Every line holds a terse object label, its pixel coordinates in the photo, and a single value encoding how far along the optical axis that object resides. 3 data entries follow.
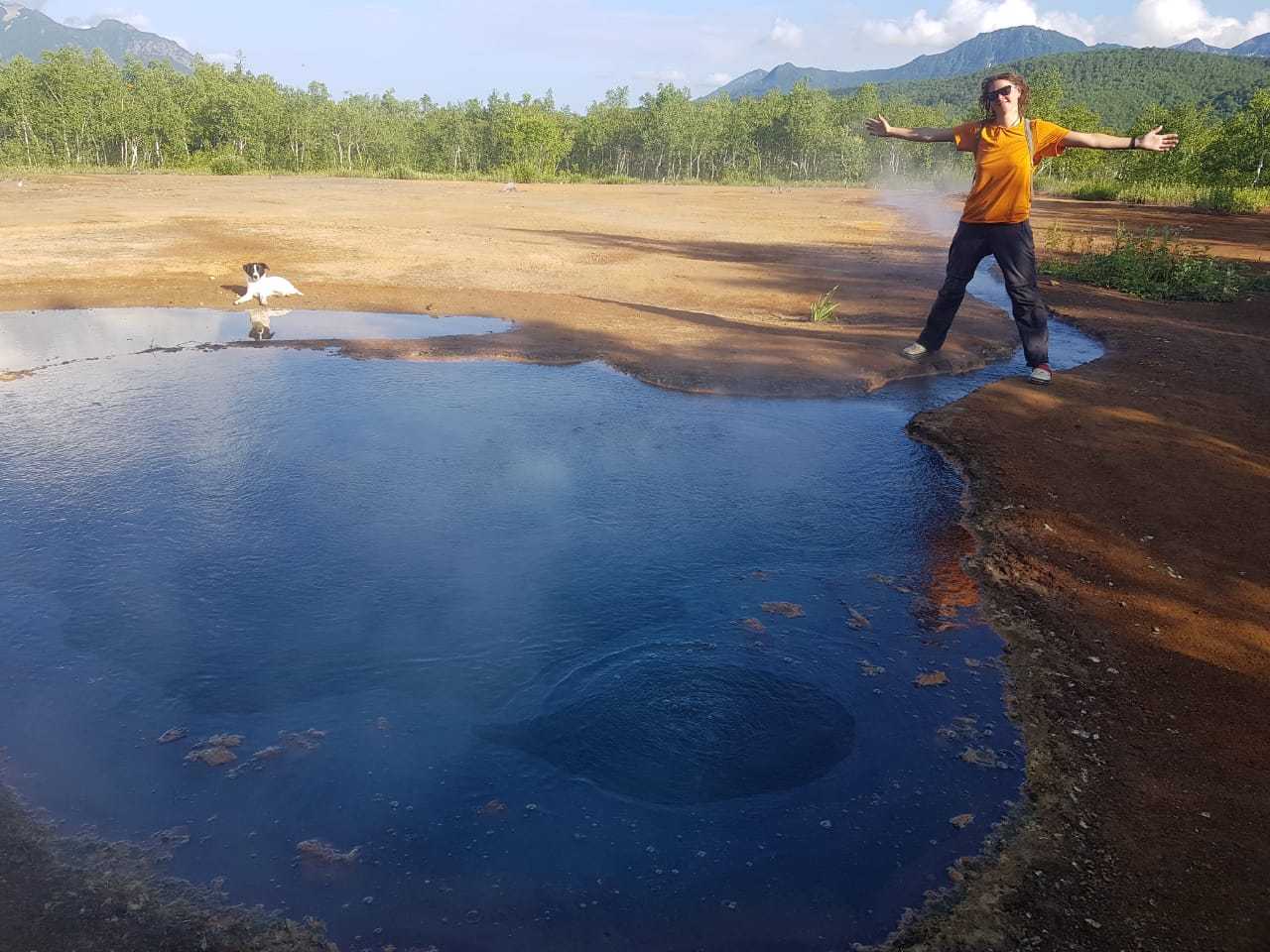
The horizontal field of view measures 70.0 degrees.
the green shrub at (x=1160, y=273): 12.78
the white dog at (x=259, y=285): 10.18
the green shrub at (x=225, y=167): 40.59
